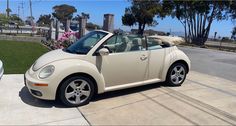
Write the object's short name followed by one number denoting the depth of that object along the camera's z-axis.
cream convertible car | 3.18
